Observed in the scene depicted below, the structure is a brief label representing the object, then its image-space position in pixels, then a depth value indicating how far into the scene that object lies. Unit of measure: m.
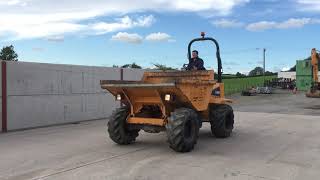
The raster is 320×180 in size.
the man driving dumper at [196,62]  7.75
